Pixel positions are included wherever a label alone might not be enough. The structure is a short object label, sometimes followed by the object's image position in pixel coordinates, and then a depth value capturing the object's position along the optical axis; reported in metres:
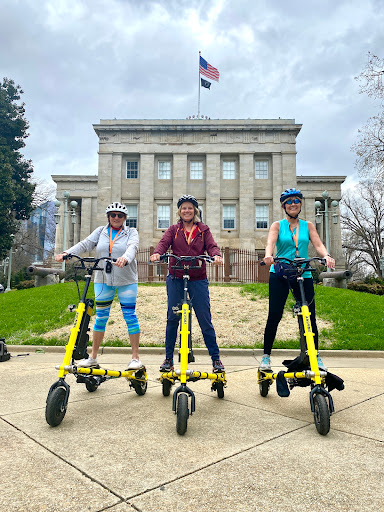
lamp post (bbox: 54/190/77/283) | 24.02
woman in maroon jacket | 4.39
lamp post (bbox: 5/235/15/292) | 36.22
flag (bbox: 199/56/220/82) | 35.41
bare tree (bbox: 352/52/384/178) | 17.56
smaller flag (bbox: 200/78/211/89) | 36.37
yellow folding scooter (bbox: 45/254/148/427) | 3.29
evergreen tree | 28.78
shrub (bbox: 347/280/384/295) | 19.42
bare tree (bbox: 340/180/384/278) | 43.34
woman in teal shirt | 4.34
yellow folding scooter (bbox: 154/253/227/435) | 3.13
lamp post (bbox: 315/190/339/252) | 22.81
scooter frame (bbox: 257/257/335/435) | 3.13
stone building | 35.56
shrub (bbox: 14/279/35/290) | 24.25
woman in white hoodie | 4.60
